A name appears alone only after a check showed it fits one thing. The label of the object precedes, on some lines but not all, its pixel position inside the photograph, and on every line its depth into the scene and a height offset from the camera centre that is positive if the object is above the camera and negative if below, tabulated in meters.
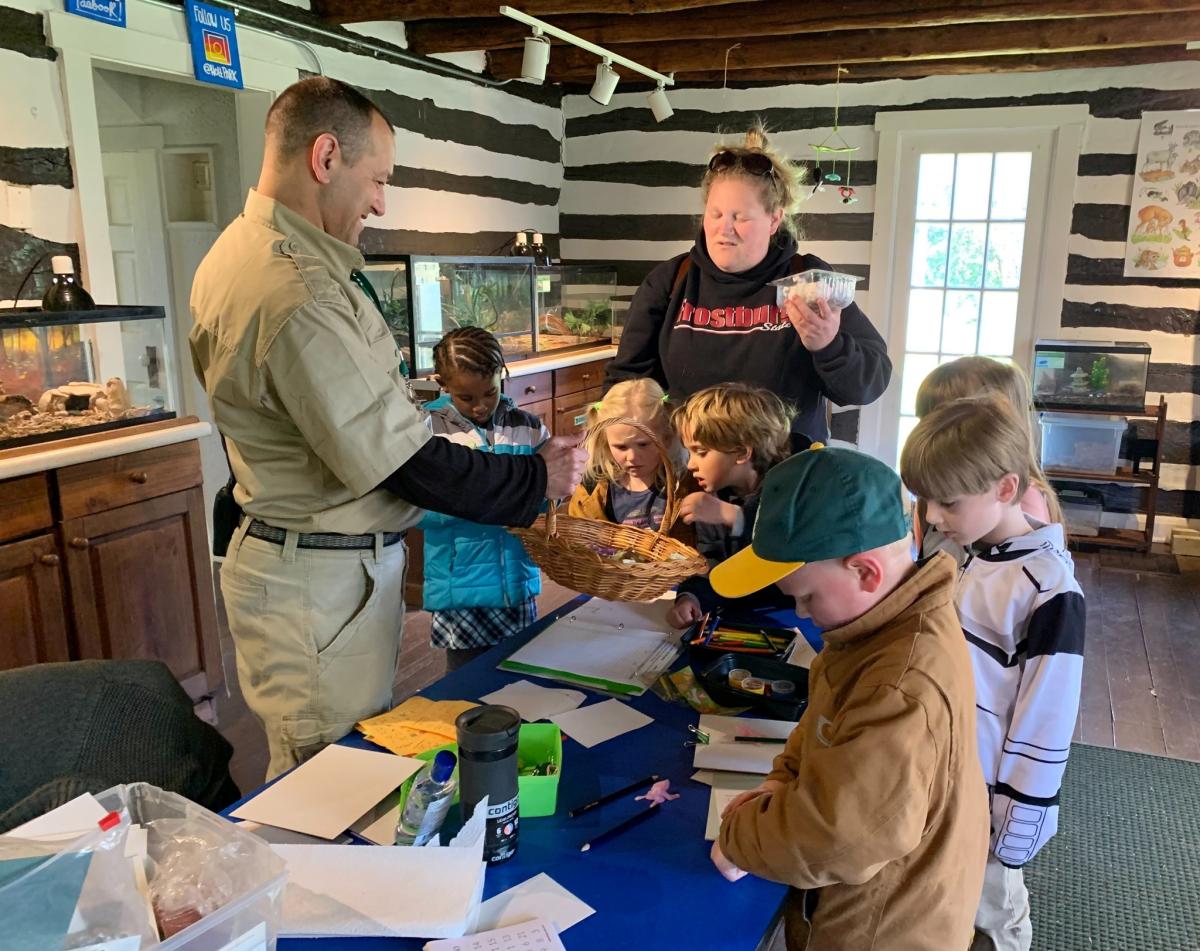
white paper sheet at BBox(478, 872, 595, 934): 1.01 -0.72
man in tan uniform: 1.41 -0.29
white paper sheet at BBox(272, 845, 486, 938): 0.98 -0.69
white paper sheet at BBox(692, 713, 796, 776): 1.32 -0.71
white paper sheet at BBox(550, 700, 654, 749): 1.41 -0.71
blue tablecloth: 1.00 -0.72
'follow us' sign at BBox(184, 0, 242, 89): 3.29 +0.81
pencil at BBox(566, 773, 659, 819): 1.21 -0.71
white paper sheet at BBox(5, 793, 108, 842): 0.95 -0.58
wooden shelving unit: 4.75 -1.09
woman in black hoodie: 2.12 -0.12
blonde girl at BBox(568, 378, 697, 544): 2.06 -0.44
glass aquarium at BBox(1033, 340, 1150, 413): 4.84 -0.55
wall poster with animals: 4.72 +0.37
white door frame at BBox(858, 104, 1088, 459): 4.92 +0.43
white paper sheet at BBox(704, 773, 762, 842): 1.18 -0.72
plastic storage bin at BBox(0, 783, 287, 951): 0.74 -0.55
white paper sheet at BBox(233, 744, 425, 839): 1.18 -0.71
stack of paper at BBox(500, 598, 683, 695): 1.63 -0.72
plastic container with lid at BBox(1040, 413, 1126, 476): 4.86 -0.91
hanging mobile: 5.30 +0.68
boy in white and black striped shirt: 1.51 -0.59
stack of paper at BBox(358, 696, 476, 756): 1.36 -0.70
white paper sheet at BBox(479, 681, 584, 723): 1.48 -0.71
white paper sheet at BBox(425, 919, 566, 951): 0.96 -0.71
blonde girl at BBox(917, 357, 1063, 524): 2.15 -0.27
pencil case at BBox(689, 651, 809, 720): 1.45 -0.68
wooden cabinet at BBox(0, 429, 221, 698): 2.44 -0.87
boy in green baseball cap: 0.99 -0.52
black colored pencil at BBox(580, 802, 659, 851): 1.14 -0.71
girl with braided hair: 2.12 -0.66
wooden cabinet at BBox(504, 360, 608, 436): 4.66 -0.68
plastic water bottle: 1.10 -0.64
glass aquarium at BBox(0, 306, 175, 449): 2.53 -0.32
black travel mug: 1.07 -0.59
